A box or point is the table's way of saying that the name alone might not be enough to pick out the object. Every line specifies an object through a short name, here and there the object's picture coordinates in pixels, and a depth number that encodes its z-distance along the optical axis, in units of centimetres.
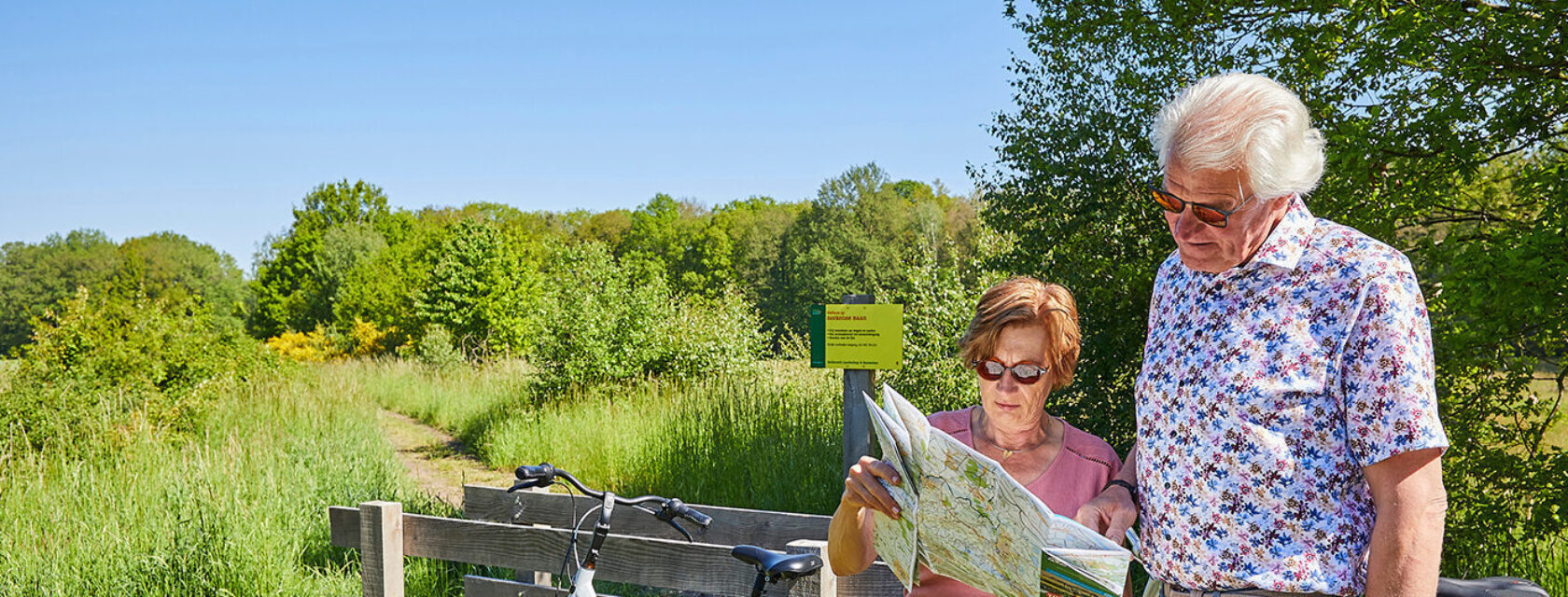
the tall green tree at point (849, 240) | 4200
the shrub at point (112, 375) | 796
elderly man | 158
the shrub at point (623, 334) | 1147
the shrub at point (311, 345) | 3200
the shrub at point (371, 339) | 3350
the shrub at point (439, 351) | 2161
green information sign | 530
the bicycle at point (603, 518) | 292
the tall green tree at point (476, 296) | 2677
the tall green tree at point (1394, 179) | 430
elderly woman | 228
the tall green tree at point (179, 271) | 4947
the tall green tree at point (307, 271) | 4309
